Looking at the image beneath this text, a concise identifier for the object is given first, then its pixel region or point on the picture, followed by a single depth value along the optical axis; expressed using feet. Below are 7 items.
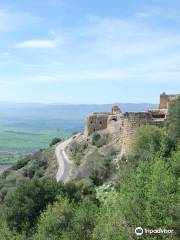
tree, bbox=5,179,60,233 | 86.79
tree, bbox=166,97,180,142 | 96.94
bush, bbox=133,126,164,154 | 99.96
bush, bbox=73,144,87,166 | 149.79
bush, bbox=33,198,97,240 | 71.92
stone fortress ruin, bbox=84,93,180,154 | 117.39
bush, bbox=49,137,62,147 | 242.37
